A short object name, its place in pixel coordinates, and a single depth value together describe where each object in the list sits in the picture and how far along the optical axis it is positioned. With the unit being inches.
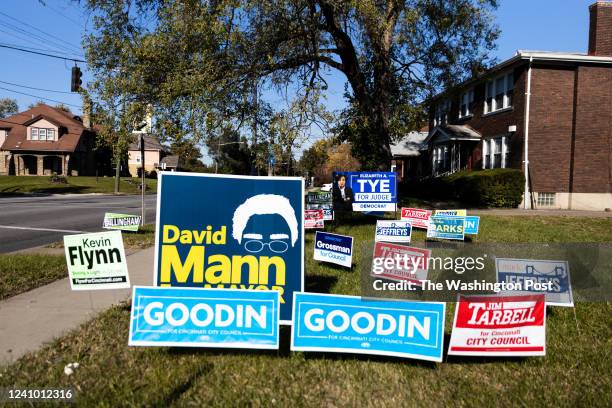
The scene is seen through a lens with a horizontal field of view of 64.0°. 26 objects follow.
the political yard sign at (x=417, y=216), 474.7
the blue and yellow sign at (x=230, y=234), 187.9
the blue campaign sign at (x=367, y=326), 161.8
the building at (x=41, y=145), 2092.8
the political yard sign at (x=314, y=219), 495.2
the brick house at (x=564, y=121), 876.0
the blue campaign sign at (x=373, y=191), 516.1
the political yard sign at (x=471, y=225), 424.8
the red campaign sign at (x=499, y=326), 163.9
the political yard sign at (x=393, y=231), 346.6
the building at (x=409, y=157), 1456.7
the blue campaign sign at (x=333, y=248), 308.3
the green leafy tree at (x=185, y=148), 491.5
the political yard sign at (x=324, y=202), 542.3
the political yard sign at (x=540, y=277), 194.7
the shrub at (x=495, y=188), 867.4
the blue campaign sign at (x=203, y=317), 167.5
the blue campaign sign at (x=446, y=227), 405.7
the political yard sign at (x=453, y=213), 410.3
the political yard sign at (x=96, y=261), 213.0
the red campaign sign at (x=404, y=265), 206.5
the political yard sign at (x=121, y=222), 410.9
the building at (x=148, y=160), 3006.9
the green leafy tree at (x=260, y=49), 465.4
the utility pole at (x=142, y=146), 468.4
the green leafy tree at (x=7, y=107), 3937.0
